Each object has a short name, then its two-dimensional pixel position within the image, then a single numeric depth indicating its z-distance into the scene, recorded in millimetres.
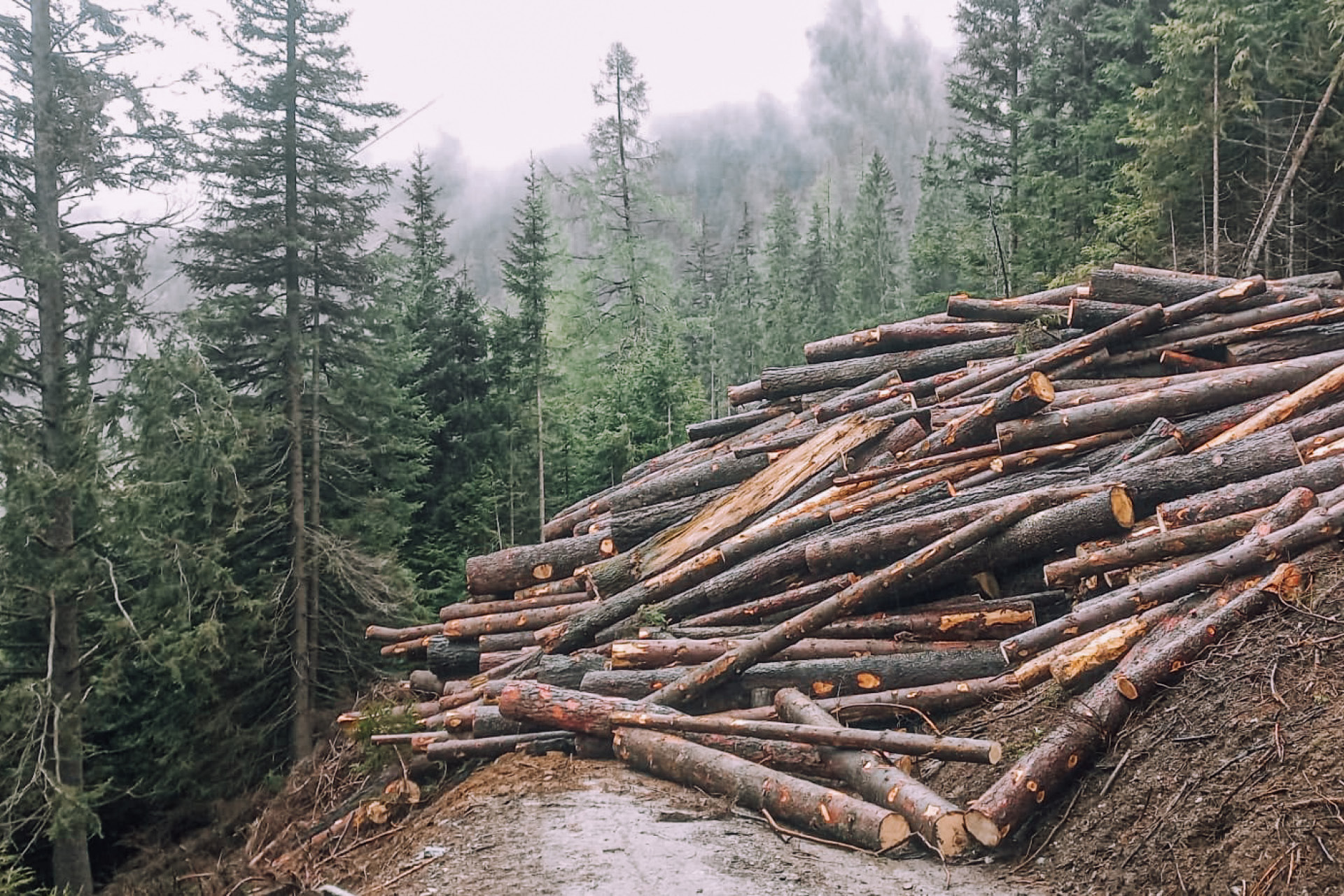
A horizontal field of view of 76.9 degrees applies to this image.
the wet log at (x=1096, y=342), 9477
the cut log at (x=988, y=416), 8062
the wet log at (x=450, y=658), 9664
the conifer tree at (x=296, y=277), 16344
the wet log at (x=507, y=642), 9289
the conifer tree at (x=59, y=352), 12016
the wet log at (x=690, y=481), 10438
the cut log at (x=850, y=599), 6492
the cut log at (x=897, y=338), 11578
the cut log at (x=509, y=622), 9297
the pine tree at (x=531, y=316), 25500
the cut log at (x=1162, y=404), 8133
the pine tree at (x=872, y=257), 46062
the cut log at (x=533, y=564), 9906
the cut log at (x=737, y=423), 12406
